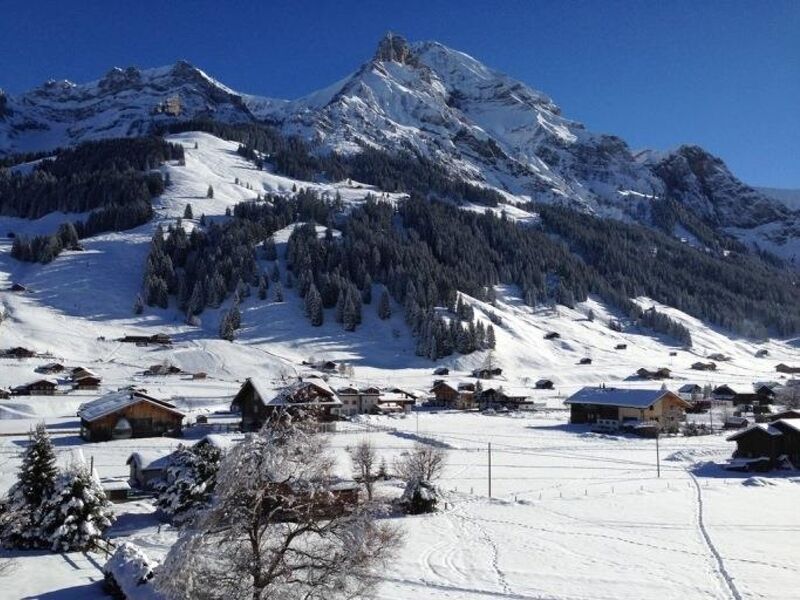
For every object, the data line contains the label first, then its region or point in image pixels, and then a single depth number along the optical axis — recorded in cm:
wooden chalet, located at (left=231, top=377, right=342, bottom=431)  6881
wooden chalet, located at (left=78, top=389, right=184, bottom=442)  6041
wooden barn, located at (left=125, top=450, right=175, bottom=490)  4209
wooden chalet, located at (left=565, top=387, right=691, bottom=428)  7625
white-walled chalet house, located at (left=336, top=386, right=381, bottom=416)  8850
